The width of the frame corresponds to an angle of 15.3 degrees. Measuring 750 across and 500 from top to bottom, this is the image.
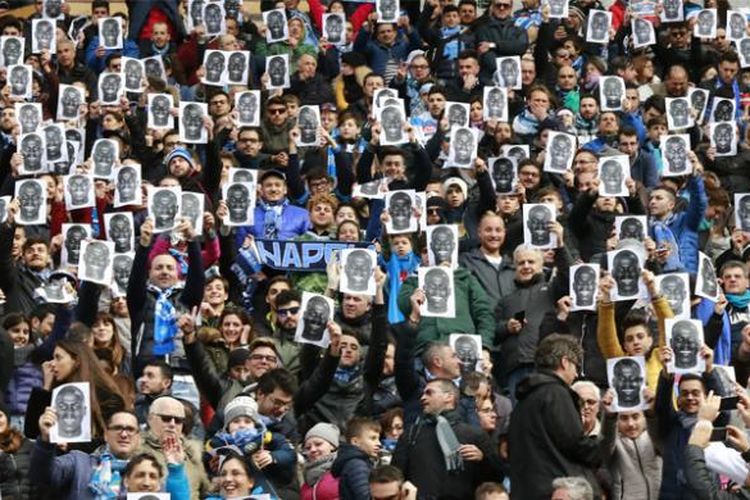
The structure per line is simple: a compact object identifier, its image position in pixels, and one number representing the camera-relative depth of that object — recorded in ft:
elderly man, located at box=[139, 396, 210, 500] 51.11
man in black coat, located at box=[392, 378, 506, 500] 51.88
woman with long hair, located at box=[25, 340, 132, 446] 54.29
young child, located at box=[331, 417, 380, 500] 50.78
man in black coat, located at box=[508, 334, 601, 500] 50.65
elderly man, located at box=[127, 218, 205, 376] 60.18
